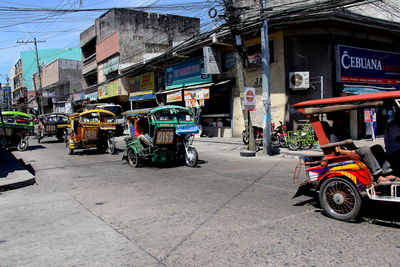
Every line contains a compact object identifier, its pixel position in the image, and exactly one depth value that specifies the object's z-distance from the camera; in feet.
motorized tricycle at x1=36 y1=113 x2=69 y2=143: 75.56
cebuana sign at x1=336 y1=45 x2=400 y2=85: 57.72
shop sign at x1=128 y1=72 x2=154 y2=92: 97.26
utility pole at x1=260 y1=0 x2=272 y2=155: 45.75
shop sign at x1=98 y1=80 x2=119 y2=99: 115.03
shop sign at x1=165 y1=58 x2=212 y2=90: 74.69
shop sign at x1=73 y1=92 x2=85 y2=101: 149.57
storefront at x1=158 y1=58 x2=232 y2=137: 70.57
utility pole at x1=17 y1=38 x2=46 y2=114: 152.83
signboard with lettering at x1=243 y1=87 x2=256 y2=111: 45.39
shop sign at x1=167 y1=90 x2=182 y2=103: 81.56
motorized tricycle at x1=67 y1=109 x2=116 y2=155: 49.68
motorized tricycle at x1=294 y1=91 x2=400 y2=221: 15.56
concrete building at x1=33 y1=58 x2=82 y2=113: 175.42
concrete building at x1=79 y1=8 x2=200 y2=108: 110.63
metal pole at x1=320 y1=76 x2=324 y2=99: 53.13
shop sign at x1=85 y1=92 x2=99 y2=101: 133.59
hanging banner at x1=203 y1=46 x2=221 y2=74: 66.18
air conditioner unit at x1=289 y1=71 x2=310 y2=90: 54.49
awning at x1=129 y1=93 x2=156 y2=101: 95.71
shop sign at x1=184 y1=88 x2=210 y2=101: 71.01
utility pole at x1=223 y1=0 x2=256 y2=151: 45.89
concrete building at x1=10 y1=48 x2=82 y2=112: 210.59
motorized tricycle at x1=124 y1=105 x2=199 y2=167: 35.06
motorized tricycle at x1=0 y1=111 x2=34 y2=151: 53.78
